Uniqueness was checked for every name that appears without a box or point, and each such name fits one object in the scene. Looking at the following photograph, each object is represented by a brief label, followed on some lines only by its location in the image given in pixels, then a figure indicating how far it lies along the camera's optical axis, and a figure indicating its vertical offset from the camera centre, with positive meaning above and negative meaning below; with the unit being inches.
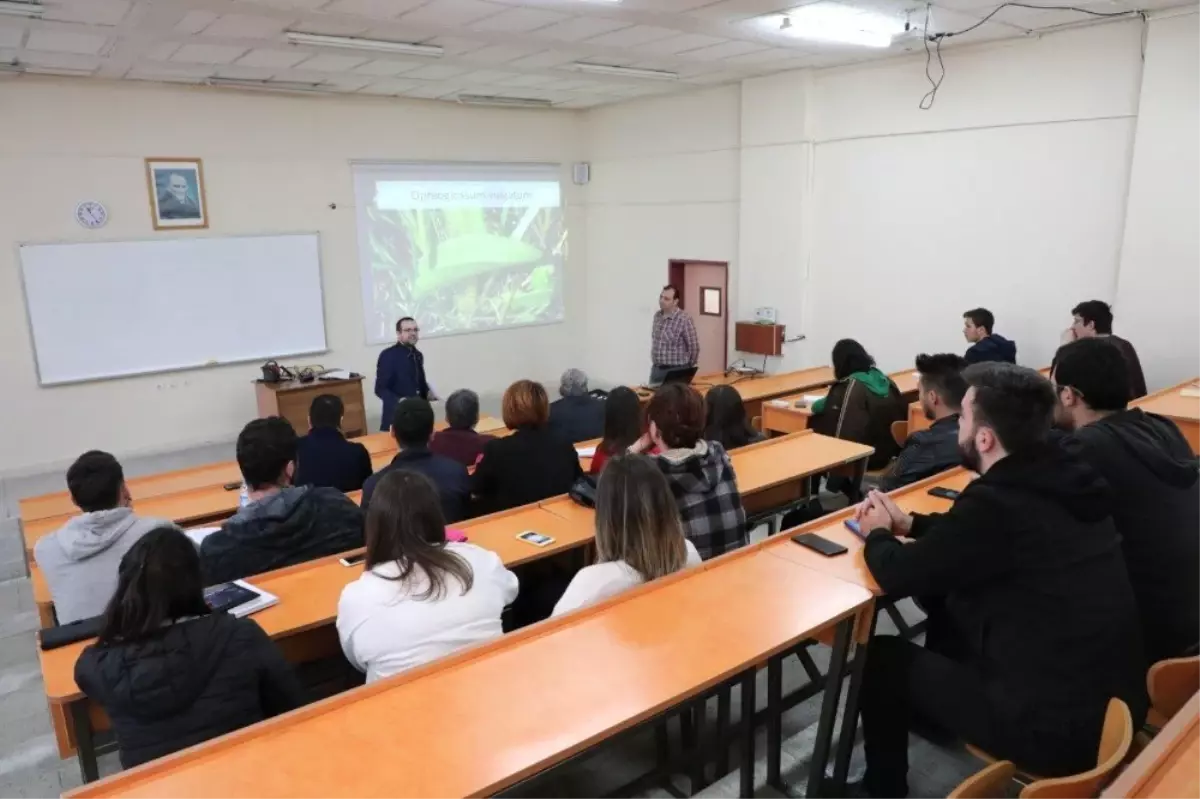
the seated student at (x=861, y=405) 180.7 -39.3
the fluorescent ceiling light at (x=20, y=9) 162.9 +50.0
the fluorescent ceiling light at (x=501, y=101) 311.4 +55.8
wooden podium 265.4 -53.1
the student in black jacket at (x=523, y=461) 132.1 -36.9
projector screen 317.4 -2.2
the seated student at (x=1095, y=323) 187.2 -23.3
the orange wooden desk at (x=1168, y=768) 57.1 -40.5
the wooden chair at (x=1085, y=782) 59.5 -41.4
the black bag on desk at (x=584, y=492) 125.8 -40.3
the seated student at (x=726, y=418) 167.2 -38.6
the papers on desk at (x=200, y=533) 109.4 -41.3
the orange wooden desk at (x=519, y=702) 57.5 -38.3
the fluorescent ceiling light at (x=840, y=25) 187.0 +52.0
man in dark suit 244.1 -39.0
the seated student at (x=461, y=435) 149.7 -37.0
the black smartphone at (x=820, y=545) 94.5 -37.5
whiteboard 253.3 -19.5
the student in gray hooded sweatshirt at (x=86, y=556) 98.3 -38.1
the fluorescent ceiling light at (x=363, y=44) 201.8 +52.2
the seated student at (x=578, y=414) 175.5 -38.9
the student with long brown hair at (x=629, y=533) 85.2 -32.4
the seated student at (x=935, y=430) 133.4 -34.3
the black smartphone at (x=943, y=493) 116.6 -38.9
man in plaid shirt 268.4 -33.9
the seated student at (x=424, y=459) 125.4 -34.4
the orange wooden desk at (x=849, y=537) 89.5 -38.1
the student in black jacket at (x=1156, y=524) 85.4 -31.9
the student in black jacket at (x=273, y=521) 102.5 -36.7
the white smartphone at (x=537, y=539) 111.8 -42.5
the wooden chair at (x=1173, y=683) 75.9 -43.8
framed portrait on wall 264.5 +17.5
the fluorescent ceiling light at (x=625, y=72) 249.6 +53.8
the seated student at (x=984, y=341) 211.8 -29.8
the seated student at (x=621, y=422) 133.5 -31.1
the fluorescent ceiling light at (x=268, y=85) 260.3 +53.5
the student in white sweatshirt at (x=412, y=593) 77.7 -35.4
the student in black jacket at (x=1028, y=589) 74.0 -34.5
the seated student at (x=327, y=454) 143.4 -38.1
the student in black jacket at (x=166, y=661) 67.9 -35.8
